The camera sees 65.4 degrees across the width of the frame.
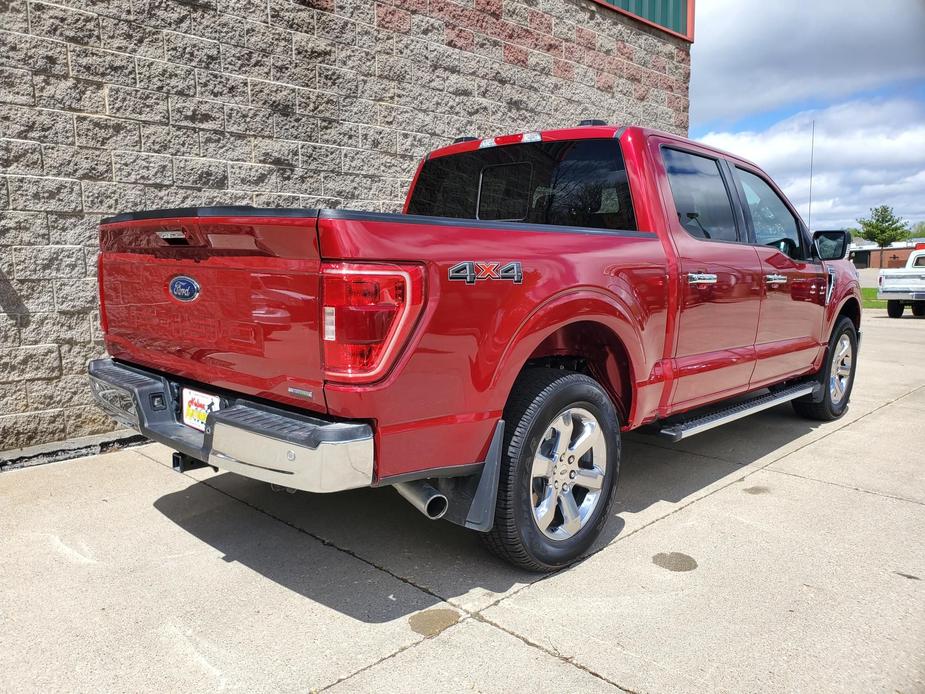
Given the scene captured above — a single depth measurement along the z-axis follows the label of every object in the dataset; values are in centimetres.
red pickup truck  245
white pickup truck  1734
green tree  7000
